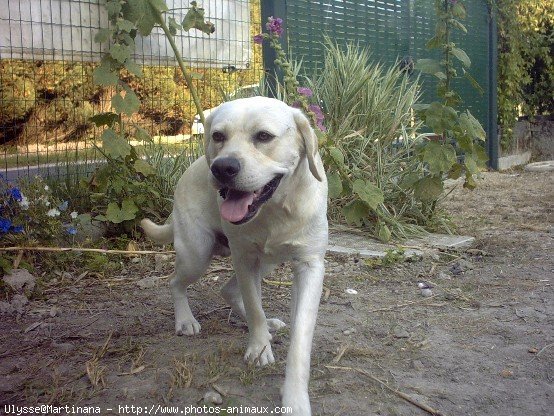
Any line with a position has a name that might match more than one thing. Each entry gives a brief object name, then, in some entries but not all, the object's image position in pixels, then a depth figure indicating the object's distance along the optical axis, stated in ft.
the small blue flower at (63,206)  14.01
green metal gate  20.54
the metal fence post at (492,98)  32.50
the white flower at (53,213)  13.23
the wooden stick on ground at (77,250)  12.43
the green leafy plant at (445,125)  15.06
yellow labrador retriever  7.67
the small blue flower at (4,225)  12.33
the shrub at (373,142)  15.90
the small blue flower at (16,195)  13.14
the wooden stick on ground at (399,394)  7.13
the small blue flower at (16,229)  12.73
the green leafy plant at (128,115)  13.93
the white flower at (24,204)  13.01
